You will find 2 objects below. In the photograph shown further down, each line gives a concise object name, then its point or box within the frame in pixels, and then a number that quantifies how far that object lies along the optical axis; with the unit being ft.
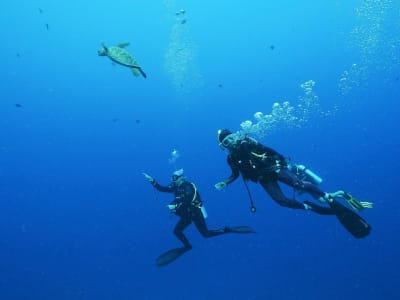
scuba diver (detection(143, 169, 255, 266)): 29.94
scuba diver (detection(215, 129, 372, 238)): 21.34
